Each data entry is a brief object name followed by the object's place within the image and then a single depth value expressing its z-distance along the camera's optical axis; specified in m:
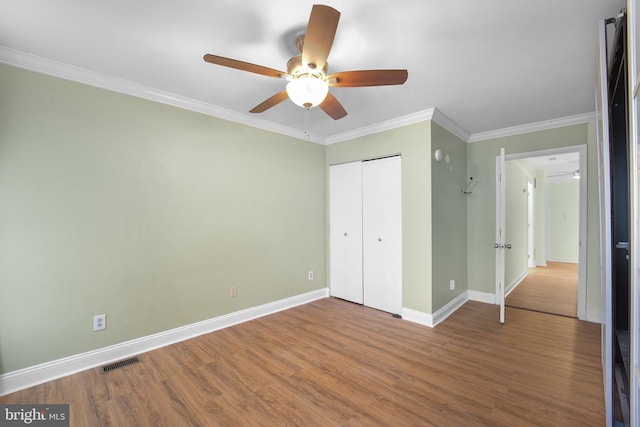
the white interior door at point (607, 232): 1.42
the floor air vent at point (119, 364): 2.23
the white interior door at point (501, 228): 3.09
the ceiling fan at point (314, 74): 1.47
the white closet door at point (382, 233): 3.39
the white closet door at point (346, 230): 3.81
